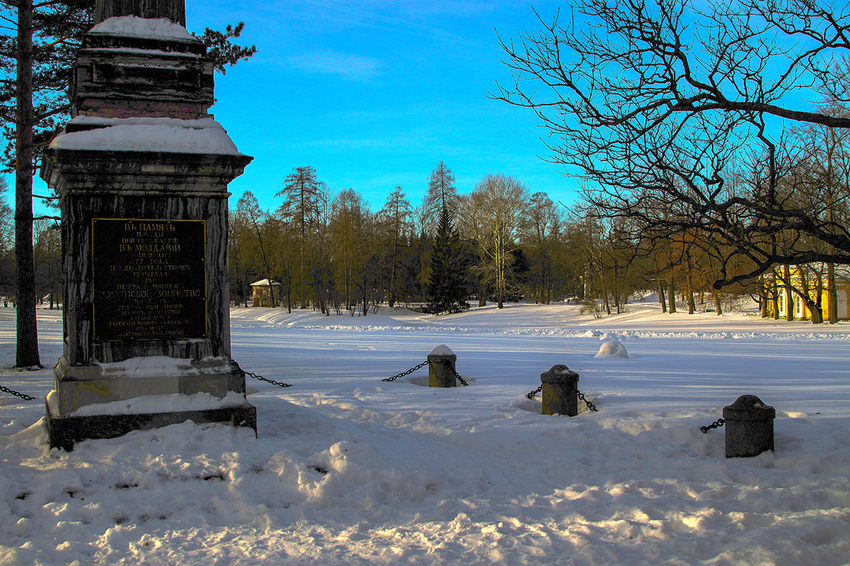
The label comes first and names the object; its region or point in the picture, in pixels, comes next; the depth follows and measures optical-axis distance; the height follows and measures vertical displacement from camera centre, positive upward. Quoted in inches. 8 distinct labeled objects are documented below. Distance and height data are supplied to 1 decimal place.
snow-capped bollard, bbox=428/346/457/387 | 353.4 -46.5
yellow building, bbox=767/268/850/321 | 1213.7 -33.4
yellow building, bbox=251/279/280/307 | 2120.2 +17.5
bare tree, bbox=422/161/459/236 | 2190.0 +384.4
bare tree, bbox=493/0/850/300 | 195.6 +59.0
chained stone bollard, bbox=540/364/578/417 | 271.1 -47.8
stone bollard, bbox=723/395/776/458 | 202.5 -49.9
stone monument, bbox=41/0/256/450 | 193.6 +20.9
